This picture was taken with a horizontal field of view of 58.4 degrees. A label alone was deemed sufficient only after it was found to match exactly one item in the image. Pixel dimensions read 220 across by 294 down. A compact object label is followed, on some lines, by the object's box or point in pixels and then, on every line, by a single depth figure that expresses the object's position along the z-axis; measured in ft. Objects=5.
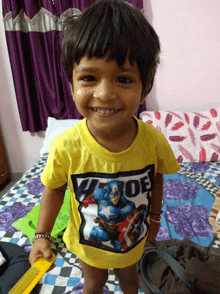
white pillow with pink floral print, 5.46
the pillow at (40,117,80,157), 5.78
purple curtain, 5.39
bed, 2.91
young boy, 1.35
